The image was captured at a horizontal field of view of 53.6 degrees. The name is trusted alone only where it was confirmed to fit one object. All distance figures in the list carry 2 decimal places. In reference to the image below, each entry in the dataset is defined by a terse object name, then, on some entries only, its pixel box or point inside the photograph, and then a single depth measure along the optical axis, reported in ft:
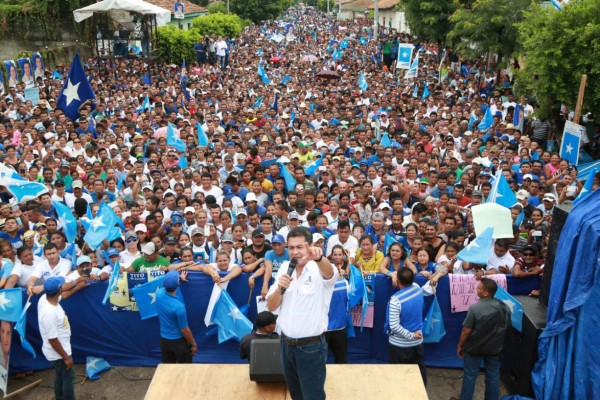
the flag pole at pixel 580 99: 34.60
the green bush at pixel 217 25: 118.62
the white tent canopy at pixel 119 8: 70.54
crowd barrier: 22.80
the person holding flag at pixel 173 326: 19.72
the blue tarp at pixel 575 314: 17.48
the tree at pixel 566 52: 37.93
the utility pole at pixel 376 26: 108.58
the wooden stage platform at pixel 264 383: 15.02
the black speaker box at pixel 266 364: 14.98
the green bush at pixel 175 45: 96.68
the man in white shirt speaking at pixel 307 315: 12.45
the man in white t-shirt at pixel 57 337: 19.12
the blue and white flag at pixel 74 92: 46.60
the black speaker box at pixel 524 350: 19.56
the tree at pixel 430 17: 79.41
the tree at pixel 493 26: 56.44
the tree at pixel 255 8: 201.36
